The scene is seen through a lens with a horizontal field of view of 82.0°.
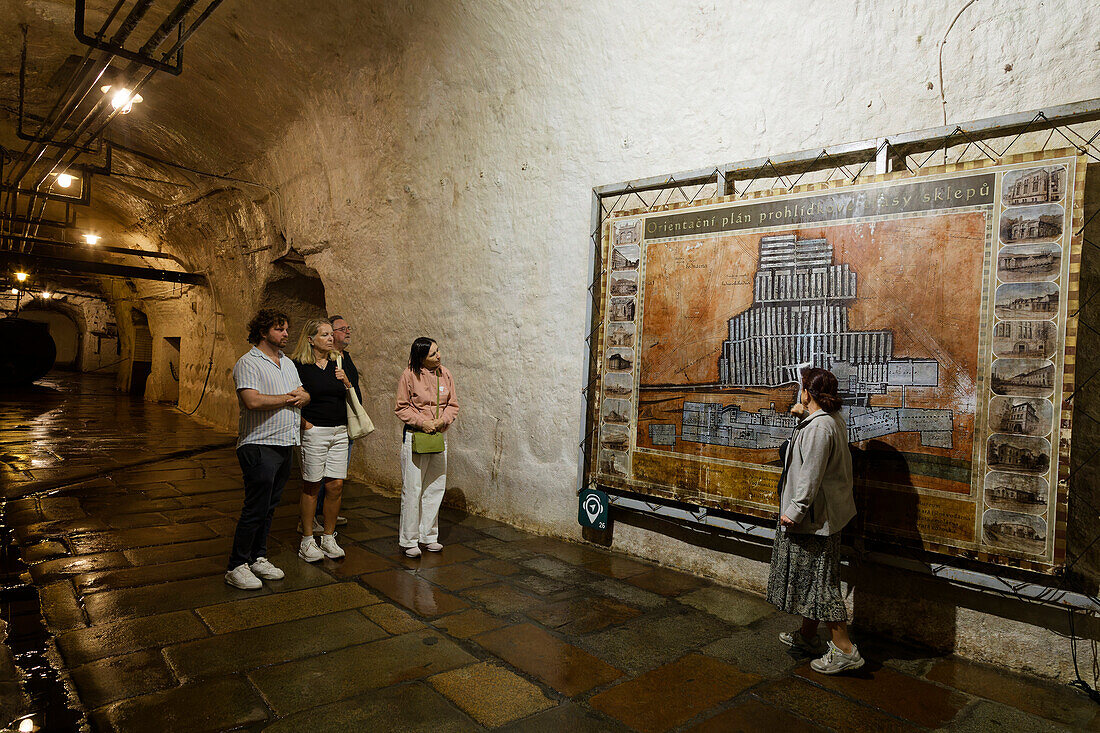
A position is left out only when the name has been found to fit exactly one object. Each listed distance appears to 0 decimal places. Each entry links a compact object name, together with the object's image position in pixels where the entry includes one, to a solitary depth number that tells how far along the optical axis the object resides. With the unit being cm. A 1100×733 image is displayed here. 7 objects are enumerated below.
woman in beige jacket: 285
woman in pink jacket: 445
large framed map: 291
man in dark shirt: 480
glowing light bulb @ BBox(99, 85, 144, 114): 721
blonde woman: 414
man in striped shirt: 361
